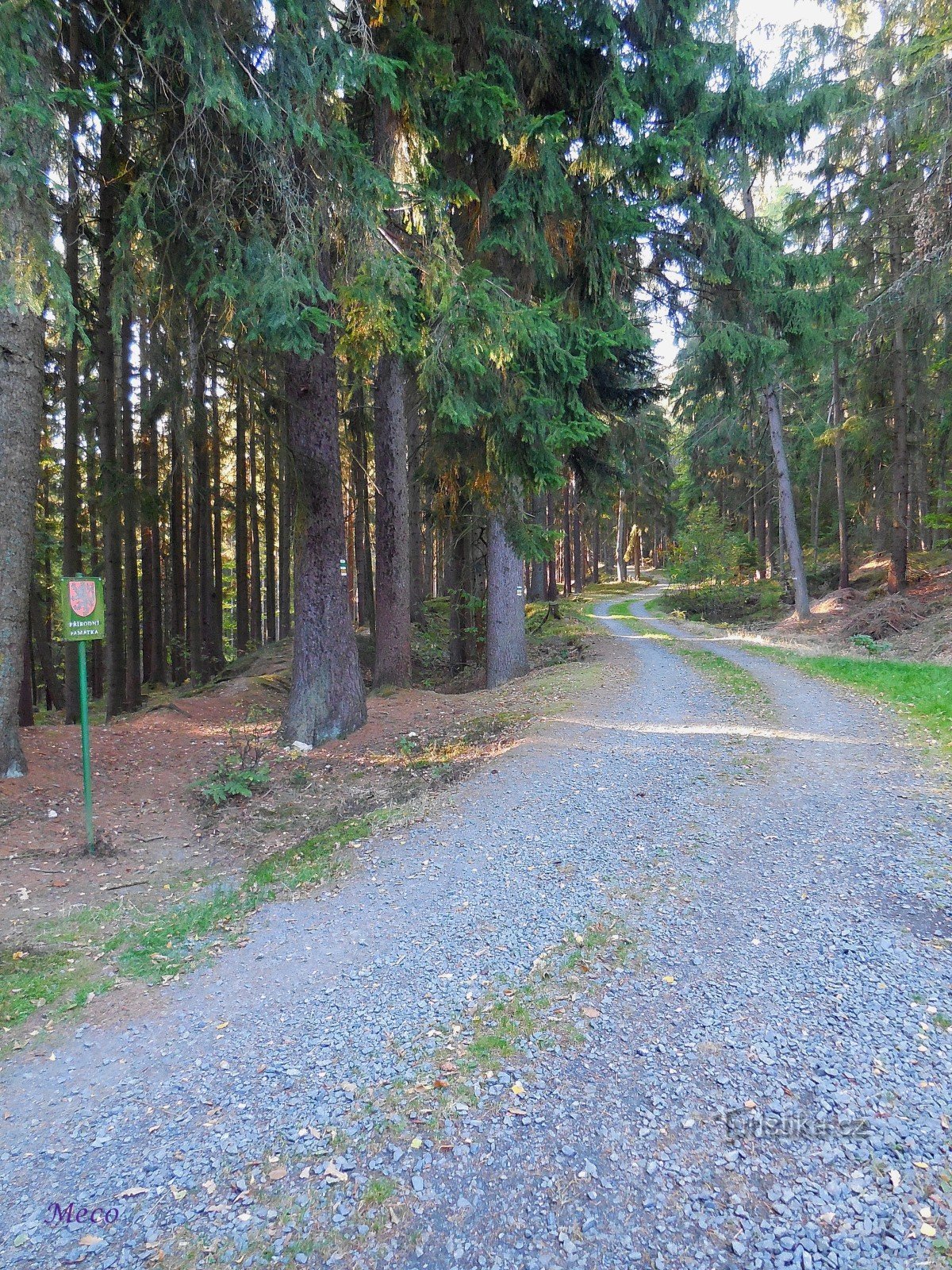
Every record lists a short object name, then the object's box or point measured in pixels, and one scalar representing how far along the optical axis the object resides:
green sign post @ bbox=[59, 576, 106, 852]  5.48
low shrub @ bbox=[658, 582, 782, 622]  25.52
